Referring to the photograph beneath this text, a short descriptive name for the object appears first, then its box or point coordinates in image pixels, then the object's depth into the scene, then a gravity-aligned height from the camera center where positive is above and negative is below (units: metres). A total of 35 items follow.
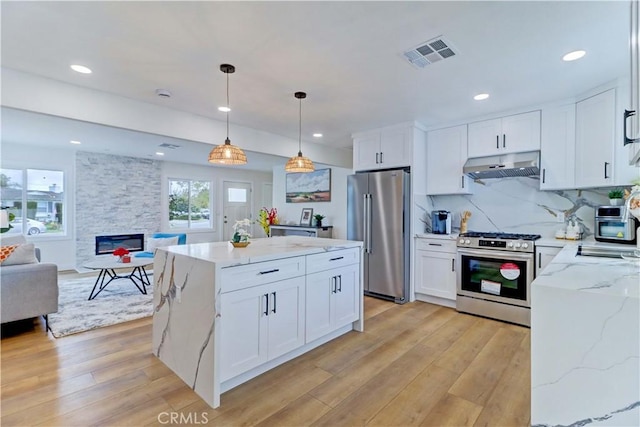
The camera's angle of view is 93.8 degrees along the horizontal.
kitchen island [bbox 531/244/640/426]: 0.95 -0.47
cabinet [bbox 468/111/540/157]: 3.51 +0.97
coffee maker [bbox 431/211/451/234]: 4.24 -0.13
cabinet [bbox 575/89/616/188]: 2.92 +0.75
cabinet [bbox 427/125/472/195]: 4.05 +0.73
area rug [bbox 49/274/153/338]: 3.23 -1.22
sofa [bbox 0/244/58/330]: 2.88 -0.80
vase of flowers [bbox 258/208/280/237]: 7.45 -0.18
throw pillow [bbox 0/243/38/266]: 3.11 -0.48
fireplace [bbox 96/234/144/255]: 6.34 -0.69
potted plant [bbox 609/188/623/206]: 2.99 +0.16
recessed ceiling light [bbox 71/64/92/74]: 2.54 +1.23
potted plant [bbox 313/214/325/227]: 6.36 -0.17
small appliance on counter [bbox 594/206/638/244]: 2.88 -0.13
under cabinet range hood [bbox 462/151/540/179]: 3.46 +0.57
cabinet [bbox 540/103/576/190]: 3.26 +0.74
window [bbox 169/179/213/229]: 7.54 +0.21
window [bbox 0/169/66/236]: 5.54 +0.23
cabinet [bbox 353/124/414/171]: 4.21 +0.96
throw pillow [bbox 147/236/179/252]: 5.49 -0.58
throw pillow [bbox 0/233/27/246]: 4.03 -0.41
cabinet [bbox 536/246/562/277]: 3.15 -0.44
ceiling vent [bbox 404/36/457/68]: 2.20 +1.25
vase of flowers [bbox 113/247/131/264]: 4.44 -0.68
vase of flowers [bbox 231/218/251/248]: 2.62 -0.23
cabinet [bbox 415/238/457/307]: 3.93 -0.79
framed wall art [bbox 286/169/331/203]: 6.62 +0.60
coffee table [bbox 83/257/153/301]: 4.11 -0.76
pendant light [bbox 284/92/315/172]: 3.30 +0.53
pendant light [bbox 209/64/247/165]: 2.66 +0.51
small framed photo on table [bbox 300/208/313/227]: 6.88 -0.09
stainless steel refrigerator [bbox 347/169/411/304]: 4.14 -0.20
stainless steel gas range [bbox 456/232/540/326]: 3.30 -0.72
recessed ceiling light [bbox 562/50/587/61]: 2.32 +1.25
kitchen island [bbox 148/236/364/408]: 1.98 -0.73
